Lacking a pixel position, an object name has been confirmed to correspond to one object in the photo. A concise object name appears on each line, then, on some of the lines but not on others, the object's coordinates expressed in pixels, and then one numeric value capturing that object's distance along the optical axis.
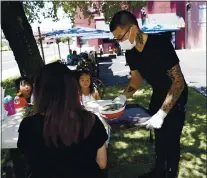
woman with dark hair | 1.62
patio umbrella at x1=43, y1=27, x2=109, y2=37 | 10.86
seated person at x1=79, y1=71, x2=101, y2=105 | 4.23
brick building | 25.39
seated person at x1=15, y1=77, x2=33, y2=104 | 4.09
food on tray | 2.65
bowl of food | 2.54
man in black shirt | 2.58
